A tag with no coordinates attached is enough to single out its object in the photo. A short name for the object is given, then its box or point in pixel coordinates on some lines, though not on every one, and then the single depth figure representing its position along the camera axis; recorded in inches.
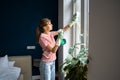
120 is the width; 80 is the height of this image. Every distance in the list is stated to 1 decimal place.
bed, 170.4
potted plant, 104.5
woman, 132.8
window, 130.1
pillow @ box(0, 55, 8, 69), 148.9
